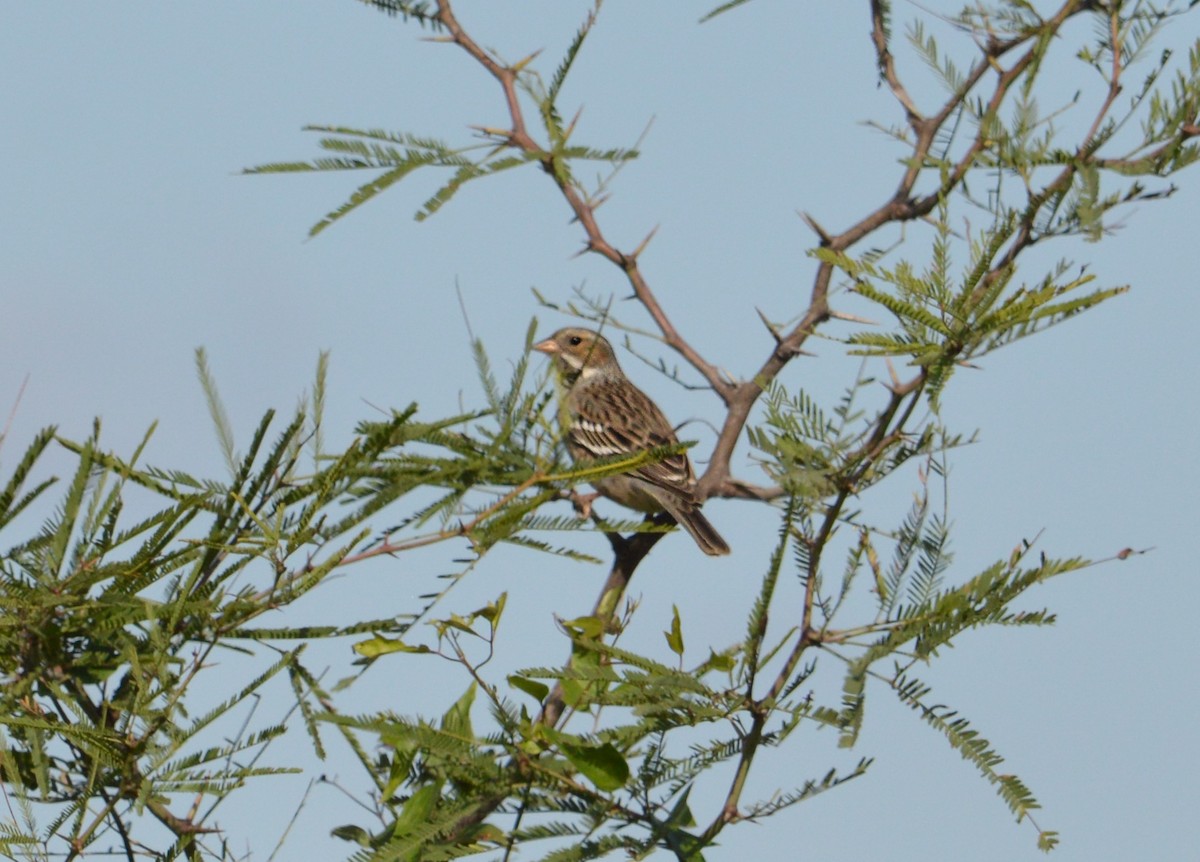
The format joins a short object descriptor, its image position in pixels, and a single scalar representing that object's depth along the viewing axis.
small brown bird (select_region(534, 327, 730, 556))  15.13
